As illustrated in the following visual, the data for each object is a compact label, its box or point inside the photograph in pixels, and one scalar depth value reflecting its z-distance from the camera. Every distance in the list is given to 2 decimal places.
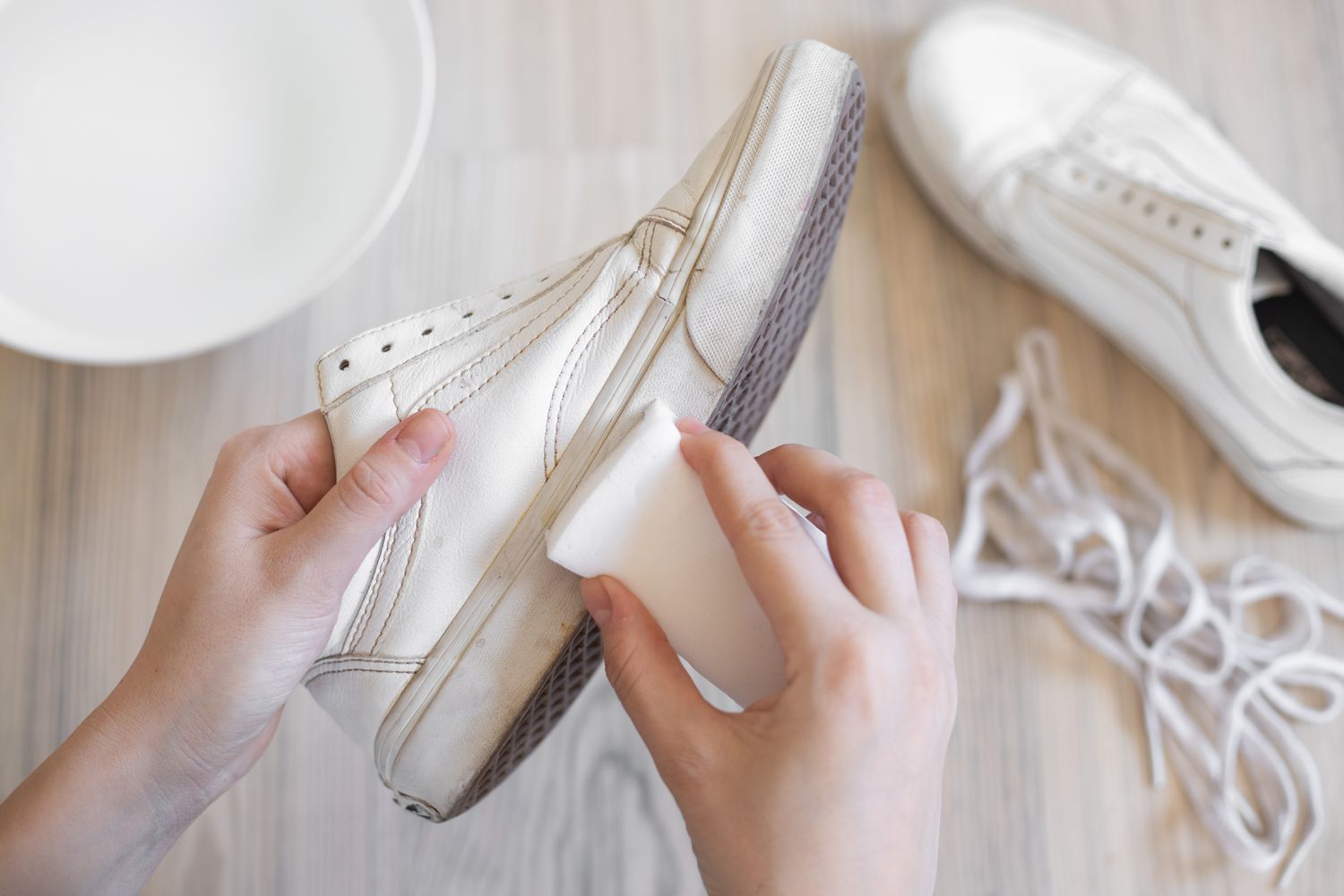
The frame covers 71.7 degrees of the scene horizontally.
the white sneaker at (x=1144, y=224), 0.75
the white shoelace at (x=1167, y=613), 0.75
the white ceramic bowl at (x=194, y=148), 0.69
